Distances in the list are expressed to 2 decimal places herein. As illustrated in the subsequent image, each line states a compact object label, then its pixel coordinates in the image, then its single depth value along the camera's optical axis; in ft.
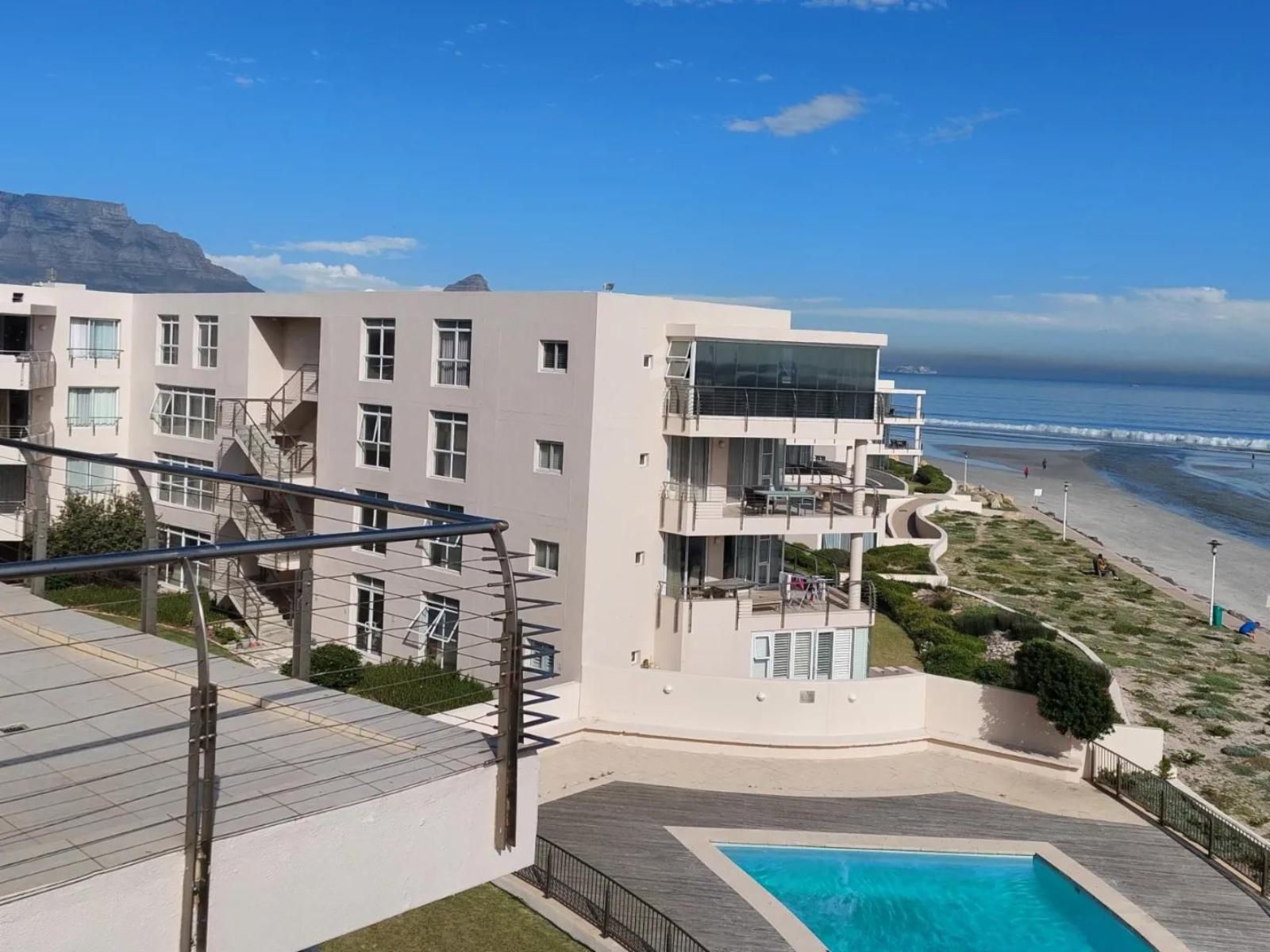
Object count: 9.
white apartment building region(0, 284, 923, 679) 85.46
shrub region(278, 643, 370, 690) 73.41
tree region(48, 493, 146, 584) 93.35
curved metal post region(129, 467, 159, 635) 23.39
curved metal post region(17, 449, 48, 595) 26.91
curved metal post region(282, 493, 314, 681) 20.99
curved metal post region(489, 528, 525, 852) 17.29
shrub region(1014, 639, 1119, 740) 72.84
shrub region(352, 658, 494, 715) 69.72
